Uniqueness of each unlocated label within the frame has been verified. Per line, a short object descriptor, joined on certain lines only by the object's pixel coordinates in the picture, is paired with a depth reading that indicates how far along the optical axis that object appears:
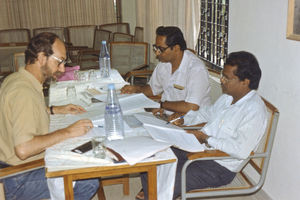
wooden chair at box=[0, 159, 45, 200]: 1.60
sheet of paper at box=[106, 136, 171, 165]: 1.52
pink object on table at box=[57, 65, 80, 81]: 3.08
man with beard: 1.66
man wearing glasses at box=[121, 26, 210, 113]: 2.59
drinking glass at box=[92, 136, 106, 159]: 1.58
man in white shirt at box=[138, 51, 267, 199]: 1.83
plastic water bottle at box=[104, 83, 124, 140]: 1.78
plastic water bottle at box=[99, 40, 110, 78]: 3.21
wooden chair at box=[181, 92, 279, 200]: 1.78
